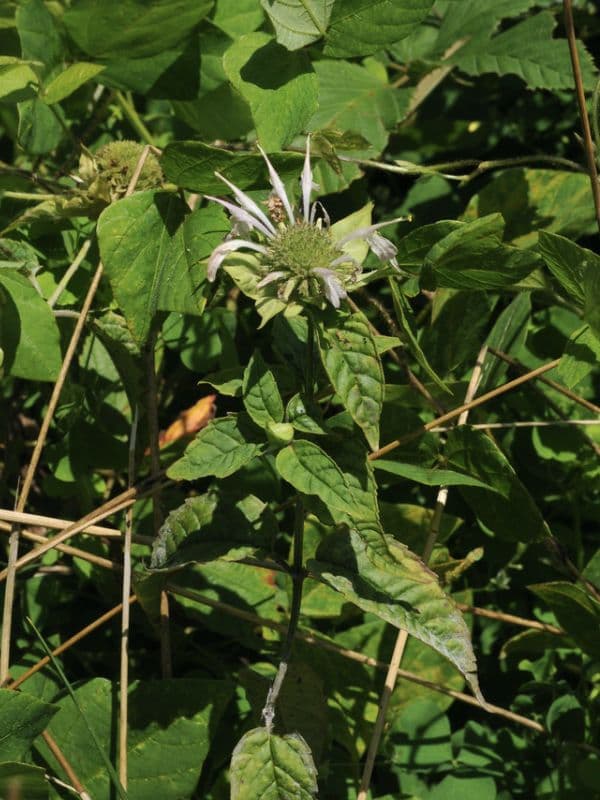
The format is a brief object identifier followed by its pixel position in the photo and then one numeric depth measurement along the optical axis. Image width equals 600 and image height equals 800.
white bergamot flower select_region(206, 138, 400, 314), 0.81
